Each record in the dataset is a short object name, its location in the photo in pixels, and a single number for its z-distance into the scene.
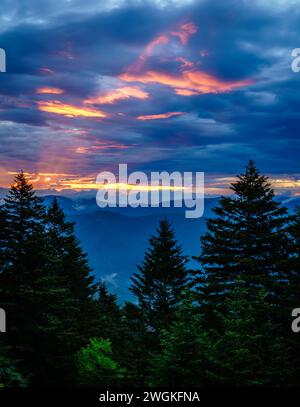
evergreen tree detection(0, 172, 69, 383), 25.78
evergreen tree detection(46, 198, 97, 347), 39.62
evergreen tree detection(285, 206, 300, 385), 21.10
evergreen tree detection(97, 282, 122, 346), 45.44
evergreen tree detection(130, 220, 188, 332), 35.92
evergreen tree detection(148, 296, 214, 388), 17.38
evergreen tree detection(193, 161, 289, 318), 24.52
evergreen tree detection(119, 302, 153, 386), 24.25
